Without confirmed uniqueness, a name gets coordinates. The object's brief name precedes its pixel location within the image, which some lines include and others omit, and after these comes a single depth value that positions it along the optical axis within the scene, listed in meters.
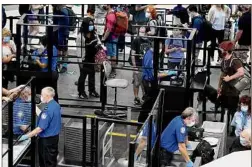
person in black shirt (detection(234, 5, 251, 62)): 14.46
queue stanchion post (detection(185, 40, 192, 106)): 12.34
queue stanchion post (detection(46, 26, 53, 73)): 13.13
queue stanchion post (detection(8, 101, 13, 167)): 9.56
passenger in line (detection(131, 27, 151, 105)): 14.49
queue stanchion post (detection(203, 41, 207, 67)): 15.34
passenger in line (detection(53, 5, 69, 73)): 15.84
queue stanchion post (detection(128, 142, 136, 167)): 8.48
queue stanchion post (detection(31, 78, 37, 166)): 10.53
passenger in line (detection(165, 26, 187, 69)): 14.17
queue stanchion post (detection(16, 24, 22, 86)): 12.96
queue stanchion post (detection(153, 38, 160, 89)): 12.60
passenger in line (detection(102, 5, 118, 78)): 15.95
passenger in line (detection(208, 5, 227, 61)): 16.43
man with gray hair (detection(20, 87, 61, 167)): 10.70
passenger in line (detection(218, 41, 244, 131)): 12.66
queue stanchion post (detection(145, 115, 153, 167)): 9.52
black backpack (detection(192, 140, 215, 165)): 10.25
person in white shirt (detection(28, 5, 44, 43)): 16.63
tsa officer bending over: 10.58
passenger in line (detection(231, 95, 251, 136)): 11.59
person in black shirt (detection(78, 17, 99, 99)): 14.28
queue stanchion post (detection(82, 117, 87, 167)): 10.61
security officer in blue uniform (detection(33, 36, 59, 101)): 13.28
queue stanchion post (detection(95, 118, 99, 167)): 10.22
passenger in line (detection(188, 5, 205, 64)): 15.70
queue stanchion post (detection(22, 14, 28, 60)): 13.87
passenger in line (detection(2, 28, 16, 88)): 13.08
